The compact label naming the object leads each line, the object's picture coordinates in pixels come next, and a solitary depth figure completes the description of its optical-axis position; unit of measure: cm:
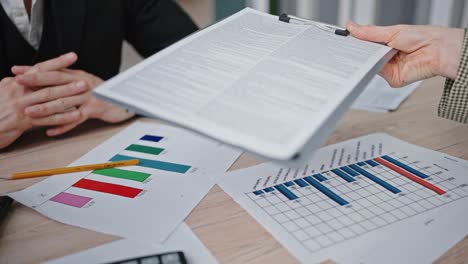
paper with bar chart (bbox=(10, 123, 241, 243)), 59
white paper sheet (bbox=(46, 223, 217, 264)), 51
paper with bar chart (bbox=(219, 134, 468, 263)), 53
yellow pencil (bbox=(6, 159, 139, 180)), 71
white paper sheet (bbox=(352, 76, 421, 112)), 97
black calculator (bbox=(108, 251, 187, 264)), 49
